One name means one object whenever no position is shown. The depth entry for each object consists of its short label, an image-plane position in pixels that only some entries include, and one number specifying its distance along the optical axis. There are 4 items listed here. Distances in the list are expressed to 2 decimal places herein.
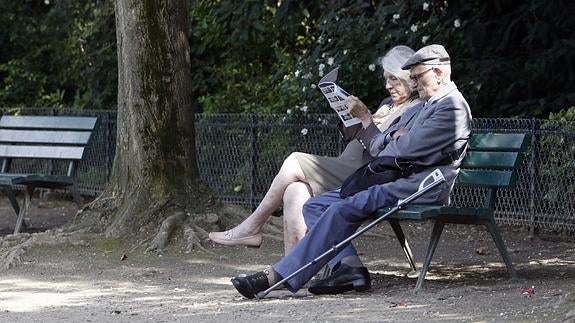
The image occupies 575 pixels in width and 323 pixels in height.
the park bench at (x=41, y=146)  22.09
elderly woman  16.64
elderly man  15.48
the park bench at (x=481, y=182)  15.68
